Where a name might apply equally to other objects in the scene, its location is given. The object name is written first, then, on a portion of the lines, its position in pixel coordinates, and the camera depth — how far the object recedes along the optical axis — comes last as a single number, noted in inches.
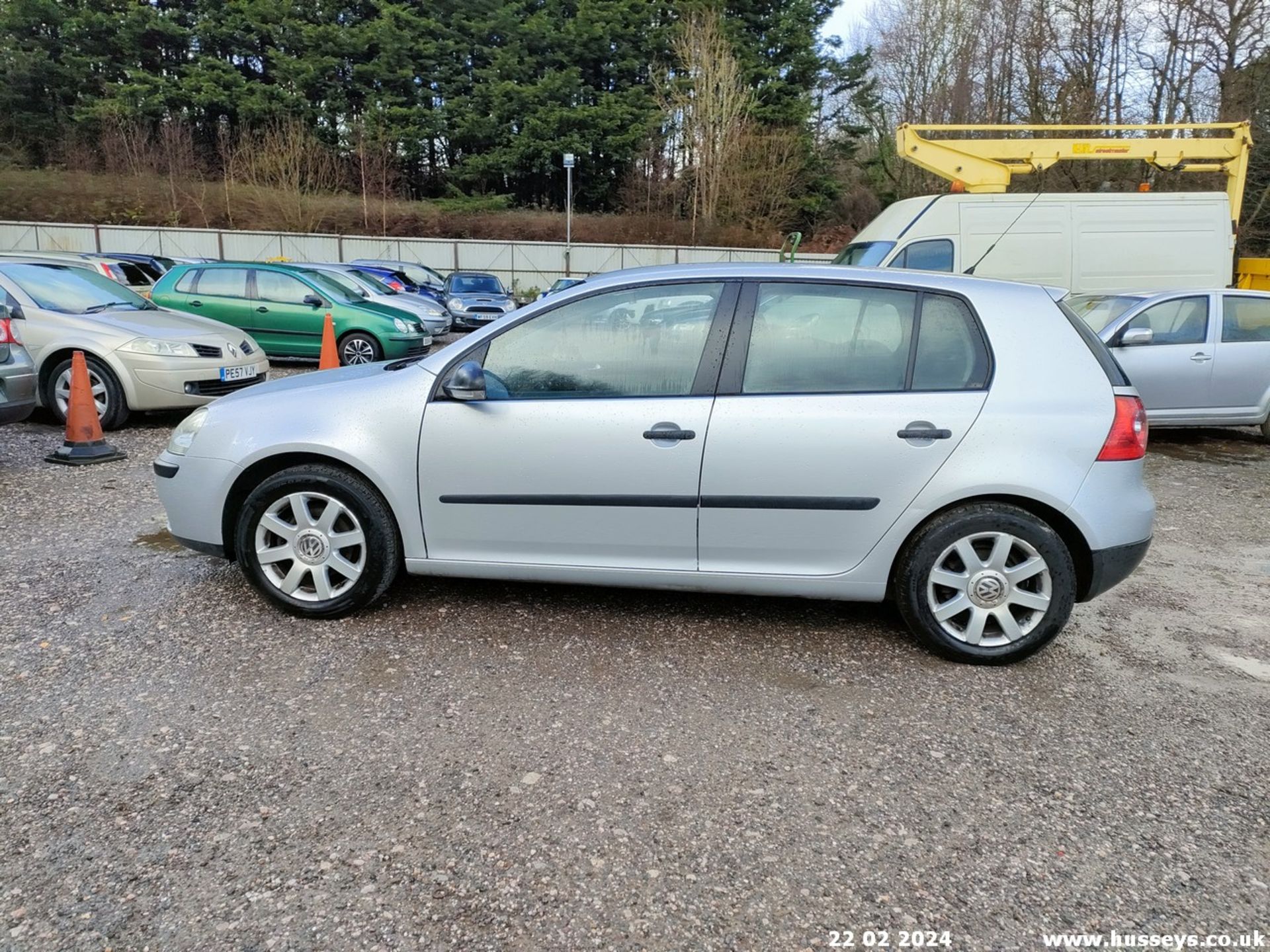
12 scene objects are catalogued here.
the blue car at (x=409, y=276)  811.4
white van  429.7
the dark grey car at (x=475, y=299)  779.4
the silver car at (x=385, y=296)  558.9
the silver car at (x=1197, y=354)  310.2
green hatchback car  467.5
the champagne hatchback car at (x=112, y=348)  290.2
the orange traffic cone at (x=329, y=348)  417.7
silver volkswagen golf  132.1
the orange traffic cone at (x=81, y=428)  255.0
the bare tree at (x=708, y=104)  1323.8
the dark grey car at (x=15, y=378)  231.0
